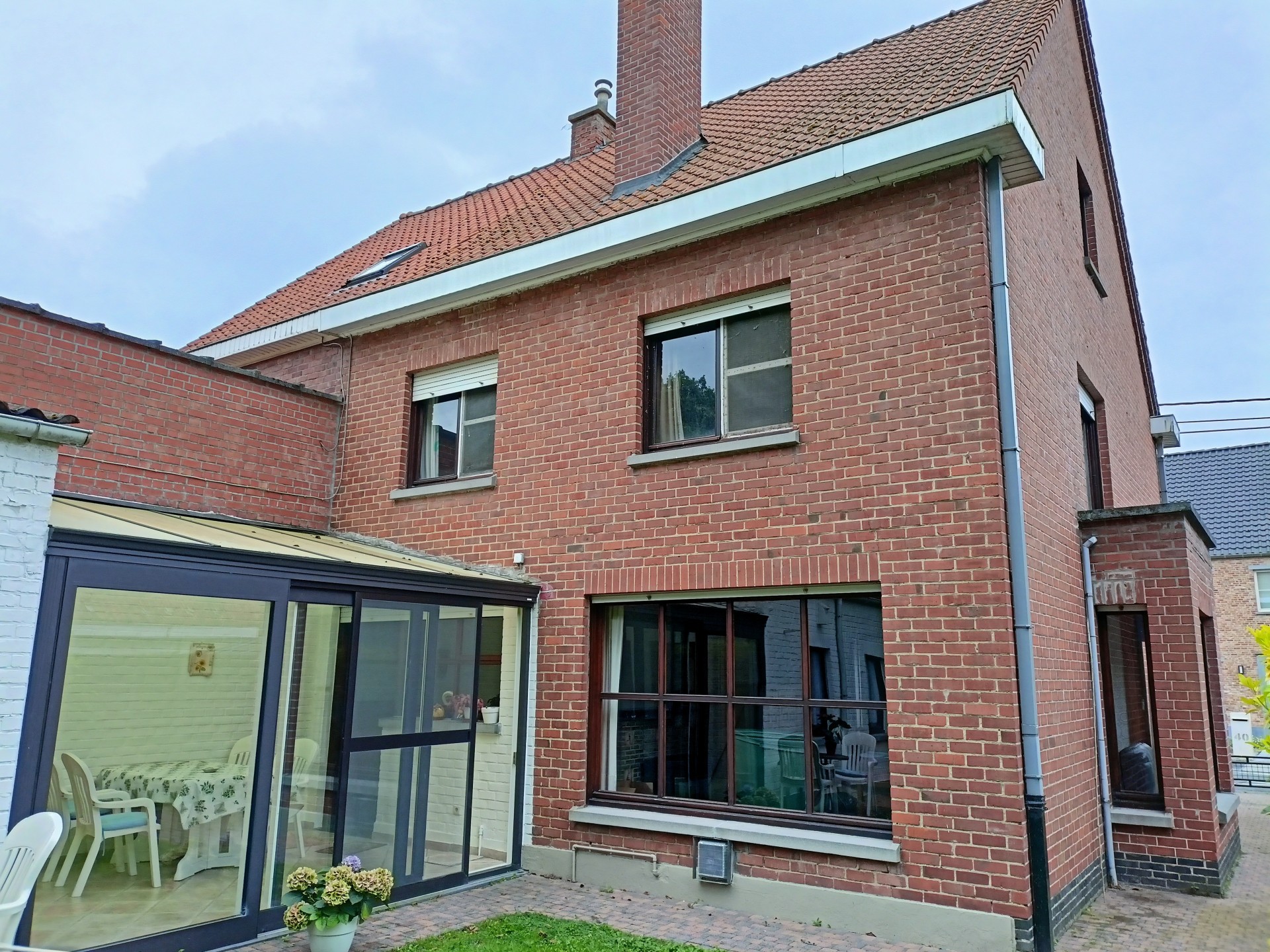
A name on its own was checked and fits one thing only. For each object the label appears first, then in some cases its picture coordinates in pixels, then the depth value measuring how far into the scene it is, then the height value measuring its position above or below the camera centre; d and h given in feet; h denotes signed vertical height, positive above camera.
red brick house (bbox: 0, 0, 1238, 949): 20.44 +4.45
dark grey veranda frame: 16.21 +1.34
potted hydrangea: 17.95 -4.94
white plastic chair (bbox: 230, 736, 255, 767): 20.43 -2.22
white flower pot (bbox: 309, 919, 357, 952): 17.95 -5.58
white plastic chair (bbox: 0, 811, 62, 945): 14.16 -3.25
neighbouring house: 89.15 +13.99
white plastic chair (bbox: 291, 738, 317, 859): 20.65 -2.89
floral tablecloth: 20.74 -3.13
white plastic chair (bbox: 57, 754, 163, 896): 19.10 -3.79
